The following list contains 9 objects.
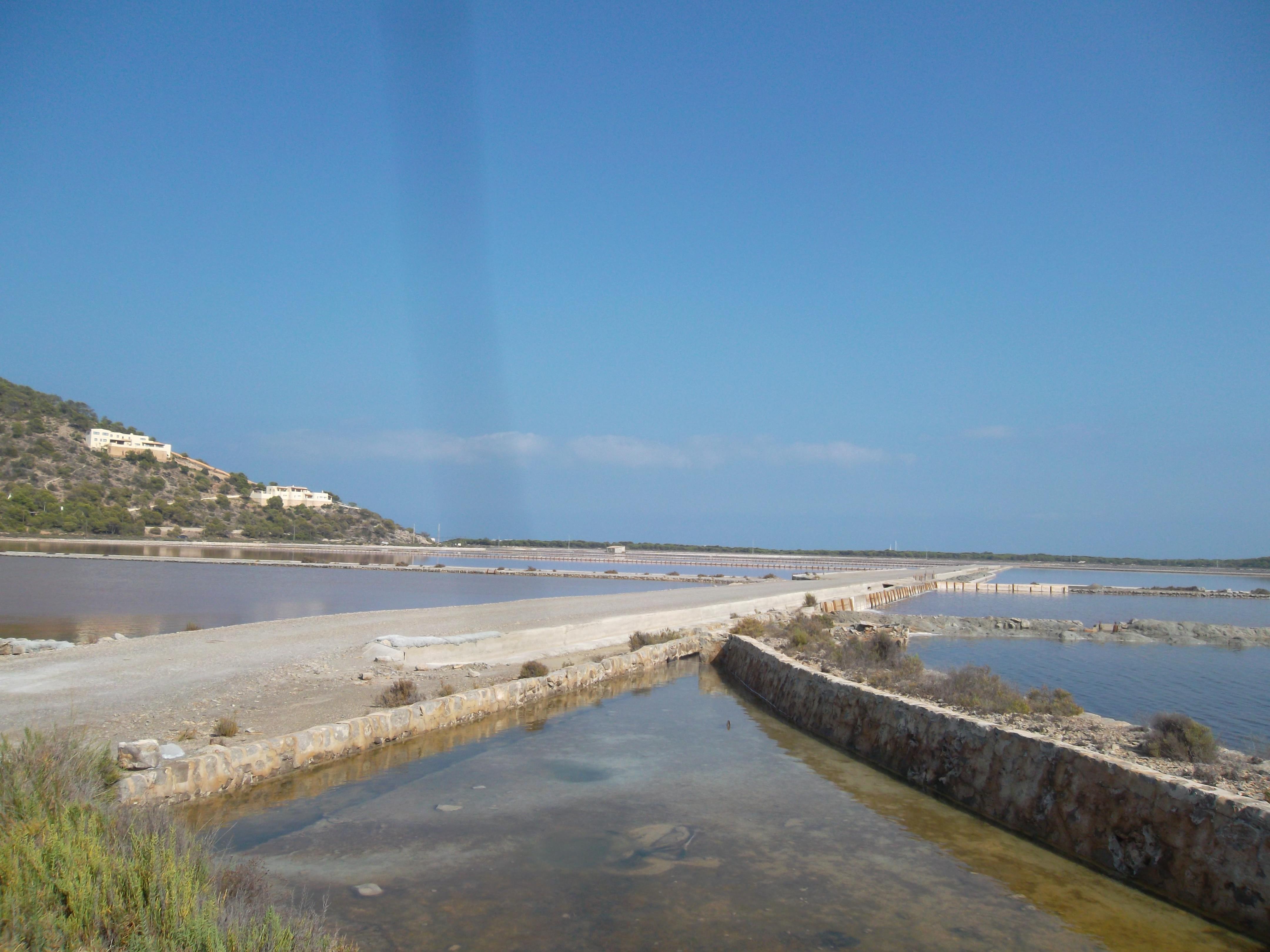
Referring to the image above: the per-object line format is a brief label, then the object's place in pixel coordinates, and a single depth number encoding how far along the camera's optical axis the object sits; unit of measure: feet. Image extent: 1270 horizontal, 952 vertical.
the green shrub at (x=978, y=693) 30.81
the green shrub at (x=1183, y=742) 23.59
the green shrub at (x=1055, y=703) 32.32
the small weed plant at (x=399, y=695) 35.81
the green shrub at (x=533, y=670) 45.32
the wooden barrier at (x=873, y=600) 100.89
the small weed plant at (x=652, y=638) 63.41
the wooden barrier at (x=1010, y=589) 168.86
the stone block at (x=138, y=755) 22.26
